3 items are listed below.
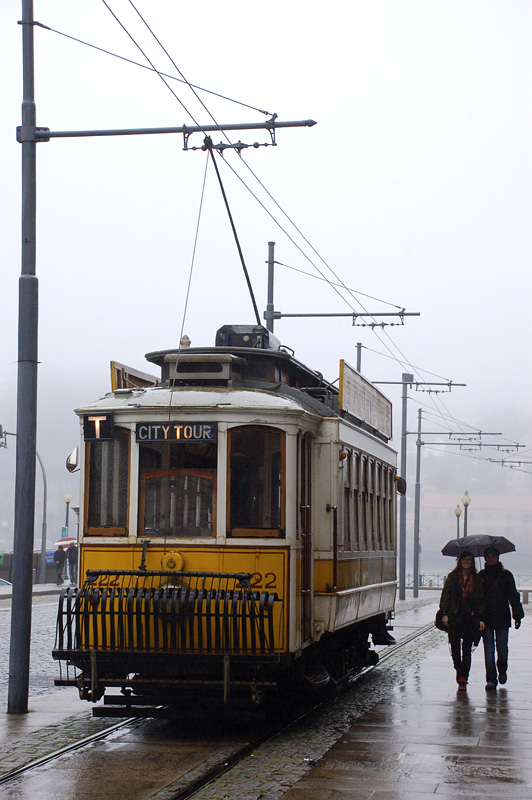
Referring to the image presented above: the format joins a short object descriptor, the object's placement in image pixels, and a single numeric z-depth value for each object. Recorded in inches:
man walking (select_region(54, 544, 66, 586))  1814.2
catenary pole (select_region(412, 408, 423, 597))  1720.2
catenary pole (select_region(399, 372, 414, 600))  1504.7
